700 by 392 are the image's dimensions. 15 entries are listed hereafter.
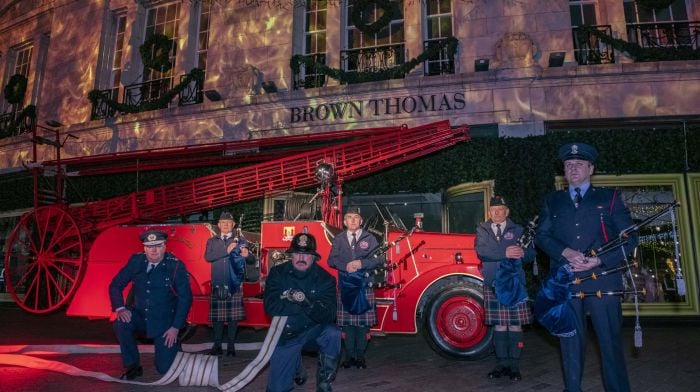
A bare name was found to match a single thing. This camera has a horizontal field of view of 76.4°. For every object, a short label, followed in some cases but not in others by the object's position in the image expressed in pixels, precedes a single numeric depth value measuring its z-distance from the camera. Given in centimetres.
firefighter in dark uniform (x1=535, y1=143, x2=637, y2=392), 330
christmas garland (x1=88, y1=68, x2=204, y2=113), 1205
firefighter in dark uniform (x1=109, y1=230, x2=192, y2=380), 471
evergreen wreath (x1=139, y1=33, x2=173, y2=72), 1259
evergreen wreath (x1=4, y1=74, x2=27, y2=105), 1512
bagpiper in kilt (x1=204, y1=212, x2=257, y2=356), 603
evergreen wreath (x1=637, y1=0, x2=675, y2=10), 982
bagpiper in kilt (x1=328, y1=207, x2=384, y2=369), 536
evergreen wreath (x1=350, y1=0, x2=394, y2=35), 1101
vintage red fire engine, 575
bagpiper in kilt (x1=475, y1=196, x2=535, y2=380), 482
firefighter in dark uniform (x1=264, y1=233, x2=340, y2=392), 372
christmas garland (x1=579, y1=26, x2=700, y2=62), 963
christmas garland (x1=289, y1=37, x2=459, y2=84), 1044
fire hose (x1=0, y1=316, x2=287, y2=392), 383
